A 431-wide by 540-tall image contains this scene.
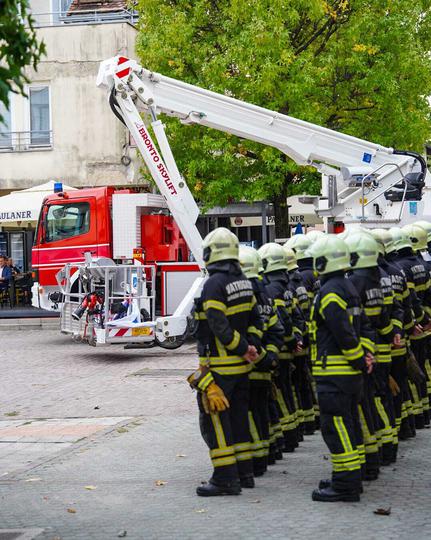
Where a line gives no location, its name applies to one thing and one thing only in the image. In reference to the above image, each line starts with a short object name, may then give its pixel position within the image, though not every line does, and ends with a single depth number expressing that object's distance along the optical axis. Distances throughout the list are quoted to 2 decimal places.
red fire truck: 20.17
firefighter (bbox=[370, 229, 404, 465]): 9.54
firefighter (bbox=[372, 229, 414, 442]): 9.88
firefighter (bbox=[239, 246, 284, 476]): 9.23
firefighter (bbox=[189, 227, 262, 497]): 8.45
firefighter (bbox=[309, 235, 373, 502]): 8.16
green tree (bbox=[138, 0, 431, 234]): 24.05
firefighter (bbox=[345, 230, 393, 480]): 8.98
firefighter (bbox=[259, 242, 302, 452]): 10.09
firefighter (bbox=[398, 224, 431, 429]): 11.31
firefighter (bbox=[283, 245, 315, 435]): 10.59
